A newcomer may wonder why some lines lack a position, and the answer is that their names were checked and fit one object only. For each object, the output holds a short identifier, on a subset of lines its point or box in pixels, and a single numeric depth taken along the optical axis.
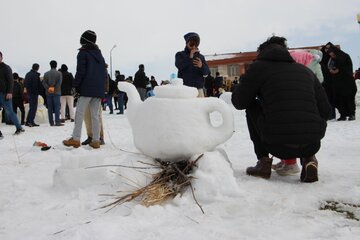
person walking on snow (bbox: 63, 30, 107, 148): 5.04
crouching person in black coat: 2.66
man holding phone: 5.06
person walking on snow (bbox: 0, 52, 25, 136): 6.75
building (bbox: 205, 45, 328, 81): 28.33
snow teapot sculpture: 2.60
